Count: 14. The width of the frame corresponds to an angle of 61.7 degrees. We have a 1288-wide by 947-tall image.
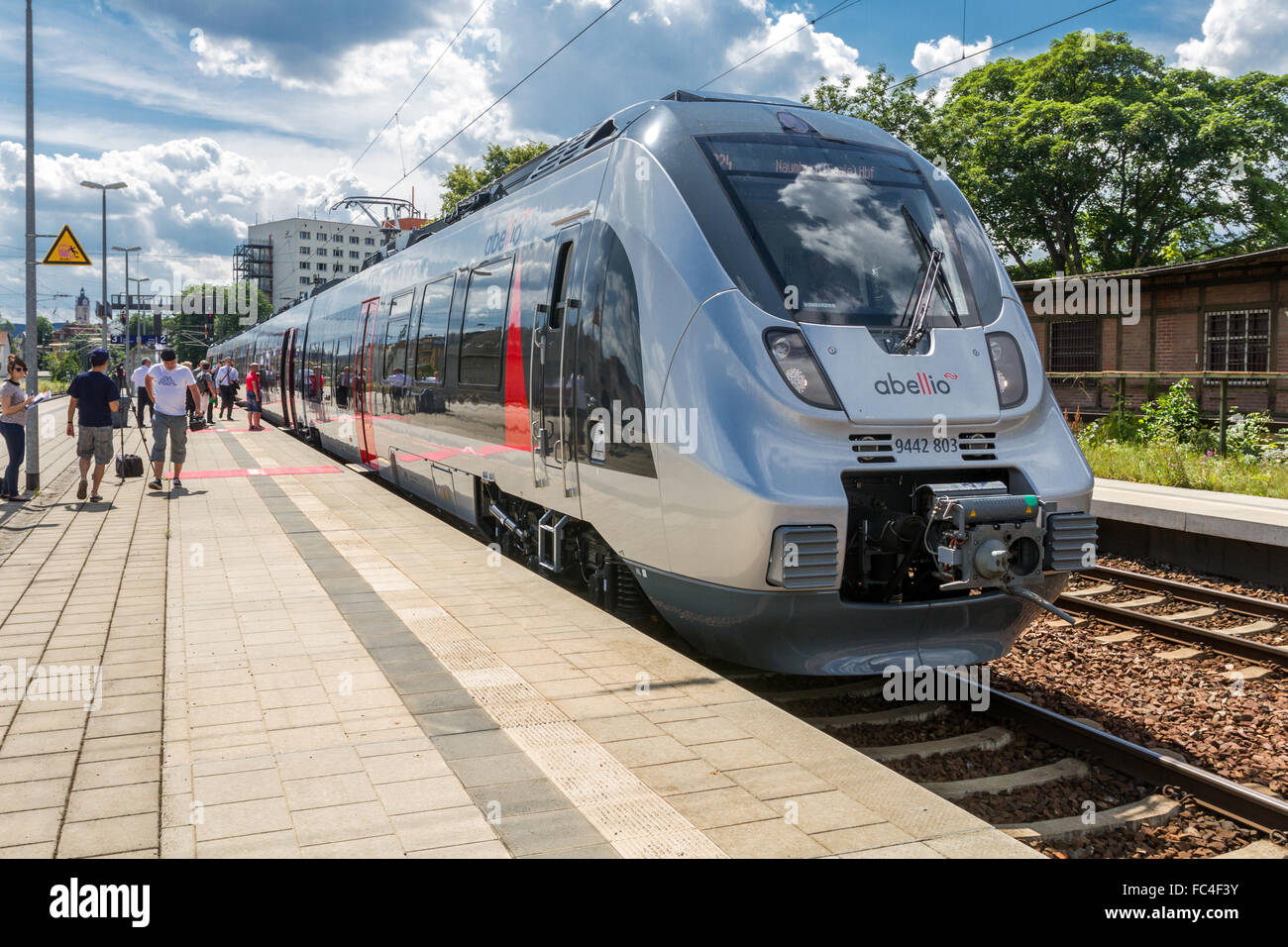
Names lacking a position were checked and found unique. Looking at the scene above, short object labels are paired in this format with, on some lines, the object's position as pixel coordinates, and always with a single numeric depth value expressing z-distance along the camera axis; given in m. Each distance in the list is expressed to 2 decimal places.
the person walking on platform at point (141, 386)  19.90
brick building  18.42
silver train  5.06
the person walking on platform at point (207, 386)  27.47
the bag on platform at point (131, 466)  14.05
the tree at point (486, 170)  42.47
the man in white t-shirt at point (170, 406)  13.92
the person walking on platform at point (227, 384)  31.45
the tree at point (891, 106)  31.30
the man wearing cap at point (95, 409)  12.55
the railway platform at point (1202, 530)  9.30
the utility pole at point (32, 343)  14.07
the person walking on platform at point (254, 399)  27.02
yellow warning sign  15.30
